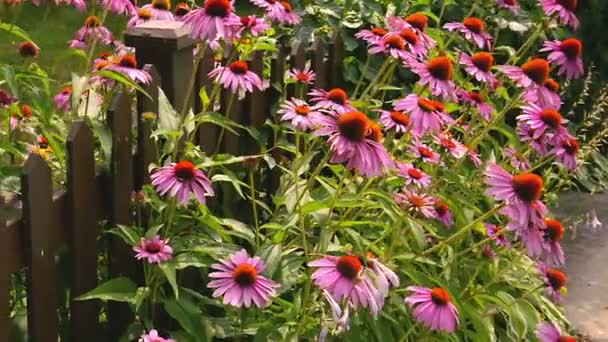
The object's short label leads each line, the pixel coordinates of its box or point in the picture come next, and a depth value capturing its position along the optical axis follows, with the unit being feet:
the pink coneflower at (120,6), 7.60
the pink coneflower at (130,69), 6.97
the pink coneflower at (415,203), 7.35
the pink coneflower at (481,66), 8.43
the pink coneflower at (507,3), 10.27
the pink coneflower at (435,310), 6.13
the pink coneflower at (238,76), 7.36
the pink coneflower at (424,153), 8.10
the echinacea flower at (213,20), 6.35
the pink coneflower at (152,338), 5.56
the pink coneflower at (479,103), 9.01
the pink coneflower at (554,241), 7.02
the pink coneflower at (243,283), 5.74
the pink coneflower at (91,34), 7.98
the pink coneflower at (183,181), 6.11
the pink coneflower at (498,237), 8.29
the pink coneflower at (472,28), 9.25
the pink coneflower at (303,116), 6.97
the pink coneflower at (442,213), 7.89
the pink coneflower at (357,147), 5.71
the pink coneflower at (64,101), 8.00
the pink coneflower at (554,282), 7.66
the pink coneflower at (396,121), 7.52
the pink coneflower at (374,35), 8.28
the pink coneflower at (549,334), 7.12
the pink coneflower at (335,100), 7.47
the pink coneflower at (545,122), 7.77
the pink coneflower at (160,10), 8.36
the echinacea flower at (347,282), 5.54
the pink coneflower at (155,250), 6.28
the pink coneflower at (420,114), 7.00
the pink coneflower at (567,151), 7.80
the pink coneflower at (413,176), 7.54
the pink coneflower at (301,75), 9.36
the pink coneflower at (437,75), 7.48
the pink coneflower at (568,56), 8.42
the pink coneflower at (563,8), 8.73
